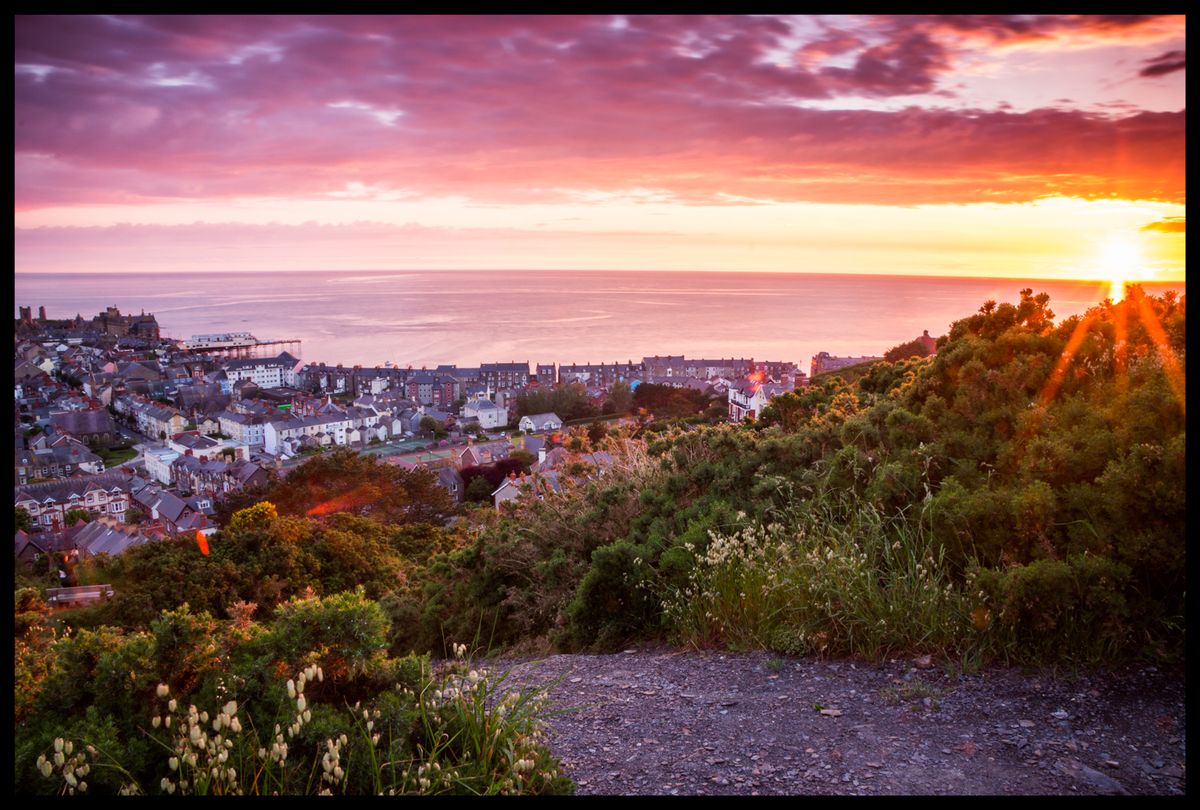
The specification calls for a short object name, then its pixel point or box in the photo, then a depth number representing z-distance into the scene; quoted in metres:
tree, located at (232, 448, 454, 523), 21.62
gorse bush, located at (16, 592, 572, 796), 2.29
